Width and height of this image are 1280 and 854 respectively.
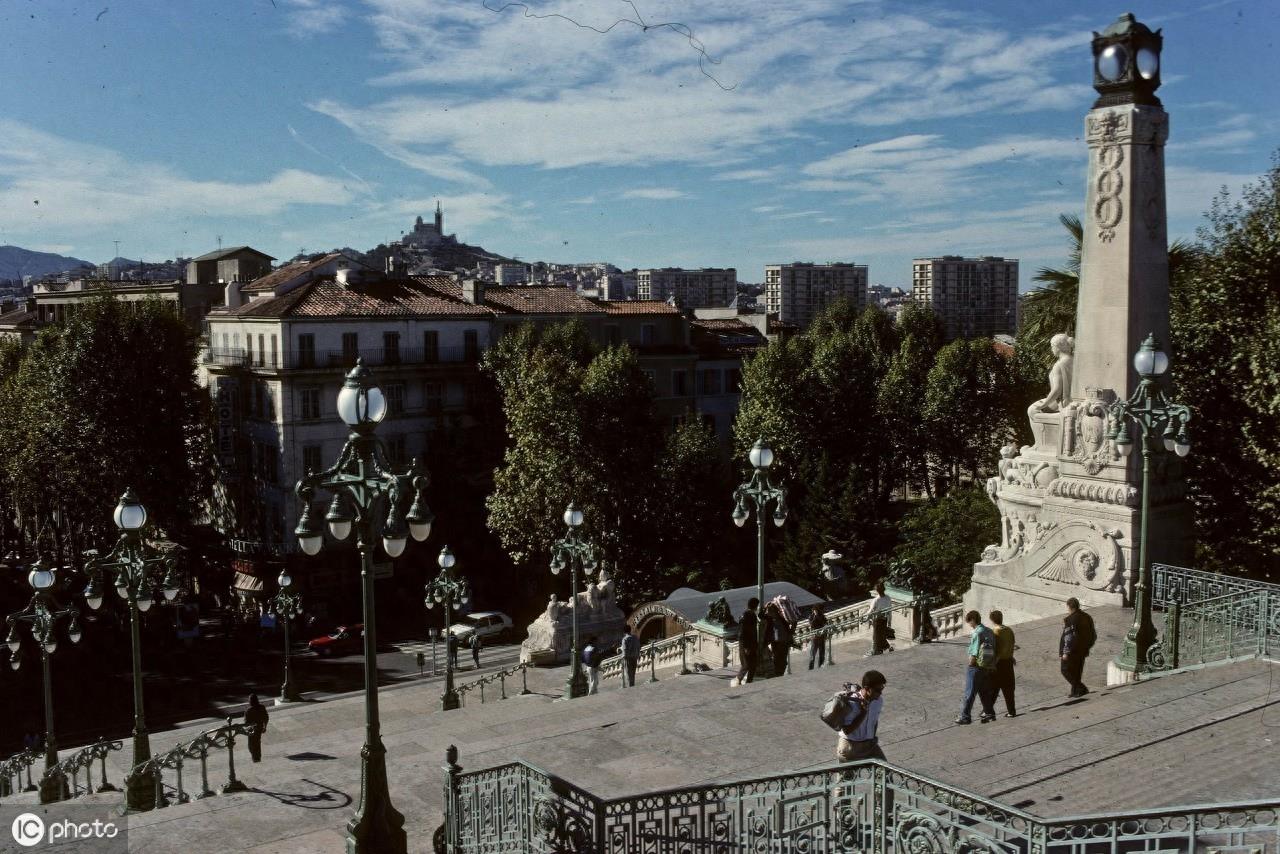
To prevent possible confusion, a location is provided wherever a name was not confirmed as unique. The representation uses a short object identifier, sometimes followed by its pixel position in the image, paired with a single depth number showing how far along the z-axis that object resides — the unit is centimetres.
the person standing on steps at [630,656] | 2134
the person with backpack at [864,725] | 970
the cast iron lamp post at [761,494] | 1700
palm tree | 2548
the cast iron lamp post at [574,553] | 2184
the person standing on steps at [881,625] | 1889
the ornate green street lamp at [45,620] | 1841
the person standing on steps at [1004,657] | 1277
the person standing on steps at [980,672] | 1263
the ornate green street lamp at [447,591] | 2411
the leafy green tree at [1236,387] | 1986
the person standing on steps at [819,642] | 1916
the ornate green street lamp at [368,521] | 938
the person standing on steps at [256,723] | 1803
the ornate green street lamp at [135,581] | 1490
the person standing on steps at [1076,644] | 1354
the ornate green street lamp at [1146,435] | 1407
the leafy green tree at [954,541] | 2820
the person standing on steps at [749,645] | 1767
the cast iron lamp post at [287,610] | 2770
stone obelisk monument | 1805
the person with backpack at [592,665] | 2206
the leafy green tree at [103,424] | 3828
